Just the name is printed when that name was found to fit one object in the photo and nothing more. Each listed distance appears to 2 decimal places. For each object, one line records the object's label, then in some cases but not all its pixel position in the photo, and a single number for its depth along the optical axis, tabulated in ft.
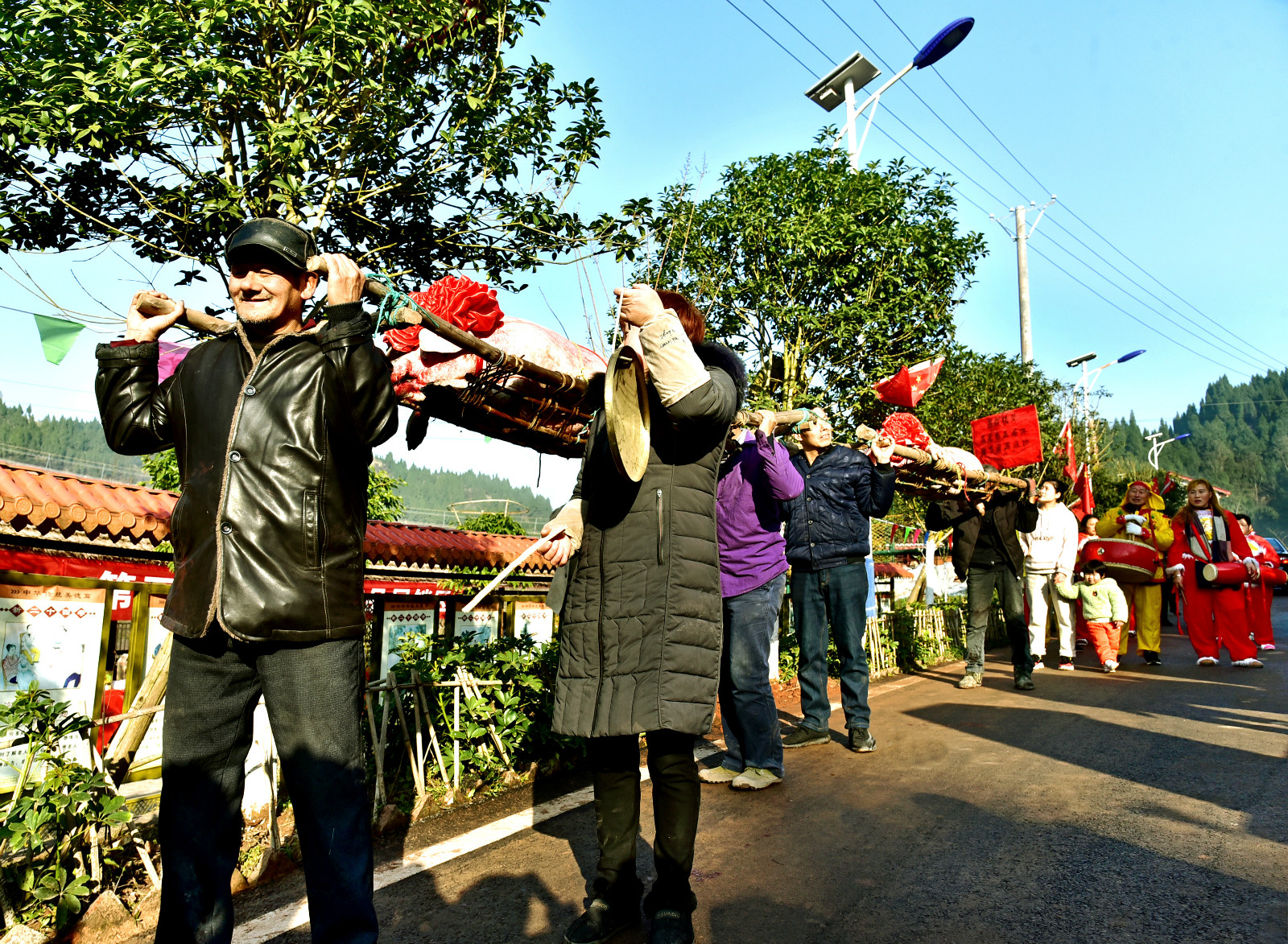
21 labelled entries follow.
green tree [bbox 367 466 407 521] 50.29
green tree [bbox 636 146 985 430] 34.55
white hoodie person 33.12
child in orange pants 32.71
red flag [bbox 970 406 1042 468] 37.27
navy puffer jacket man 18.61
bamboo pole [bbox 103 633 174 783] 11.43
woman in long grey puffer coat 9.00
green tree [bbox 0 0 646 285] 15.03
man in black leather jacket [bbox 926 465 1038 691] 28.12
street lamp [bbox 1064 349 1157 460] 88.58
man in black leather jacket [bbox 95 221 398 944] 7.38
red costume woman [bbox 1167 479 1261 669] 32.96
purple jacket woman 14.51
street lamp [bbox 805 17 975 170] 48.21
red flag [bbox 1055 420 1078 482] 53.98
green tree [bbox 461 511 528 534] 52.70
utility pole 77.77
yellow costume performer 34.27
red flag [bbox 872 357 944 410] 24.08
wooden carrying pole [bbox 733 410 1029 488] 14.06
